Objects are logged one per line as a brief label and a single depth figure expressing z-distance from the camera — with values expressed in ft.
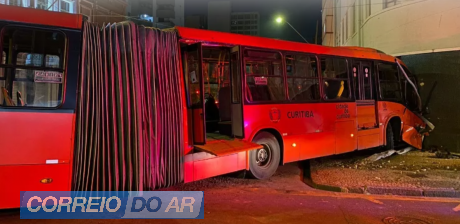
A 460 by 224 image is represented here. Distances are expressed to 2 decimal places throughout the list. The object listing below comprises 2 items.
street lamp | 52.05
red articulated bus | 15.07
